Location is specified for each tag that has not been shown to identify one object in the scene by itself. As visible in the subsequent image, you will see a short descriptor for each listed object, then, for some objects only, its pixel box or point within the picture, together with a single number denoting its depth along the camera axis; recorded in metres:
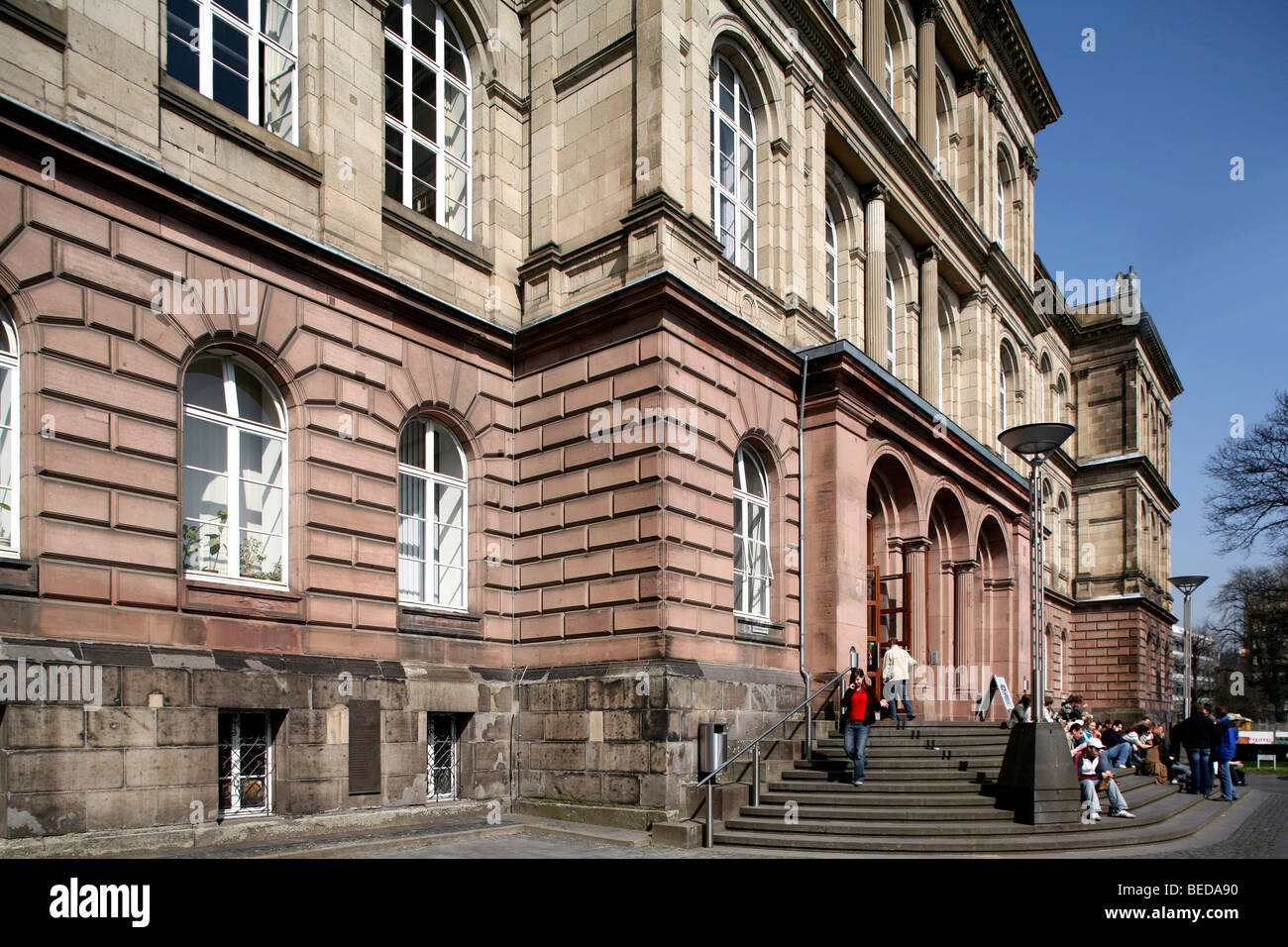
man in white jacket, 18.98
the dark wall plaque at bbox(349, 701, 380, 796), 13.56
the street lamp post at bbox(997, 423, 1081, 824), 13.59
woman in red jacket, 14.76
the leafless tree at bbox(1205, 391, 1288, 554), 37.81
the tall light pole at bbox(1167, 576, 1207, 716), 31.14
